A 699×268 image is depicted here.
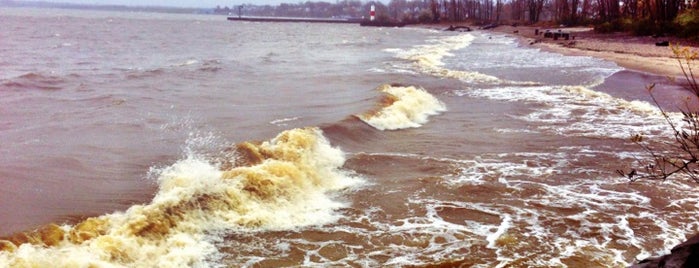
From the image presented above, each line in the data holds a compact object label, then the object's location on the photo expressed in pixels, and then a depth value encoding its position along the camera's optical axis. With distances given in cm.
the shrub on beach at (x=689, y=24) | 3575
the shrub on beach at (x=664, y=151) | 1007
